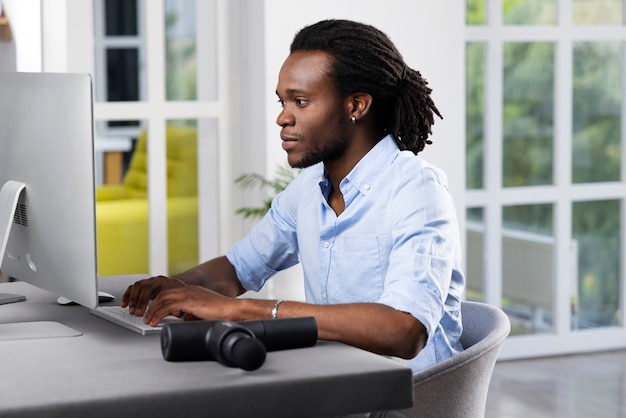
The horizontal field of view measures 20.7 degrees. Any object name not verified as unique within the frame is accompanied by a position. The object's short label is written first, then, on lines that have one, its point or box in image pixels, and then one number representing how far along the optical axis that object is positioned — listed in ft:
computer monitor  9.11
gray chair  9.48
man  9.23
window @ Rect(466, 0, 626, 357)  19.42
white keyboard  9.22
